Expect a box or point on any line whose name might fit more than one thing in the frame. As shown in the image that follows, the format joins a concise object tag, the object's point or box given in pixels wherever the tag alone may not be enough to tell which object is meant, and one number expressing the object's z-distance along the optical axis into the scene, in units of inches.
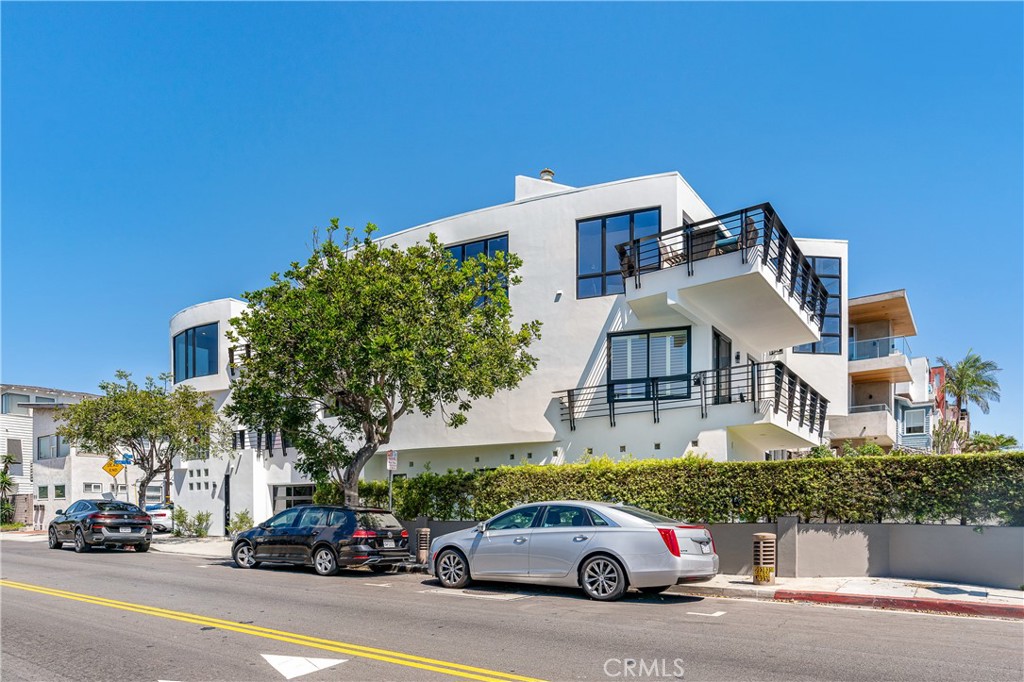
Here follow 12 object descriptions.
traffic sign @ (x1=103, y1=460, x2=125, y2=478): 1157.7
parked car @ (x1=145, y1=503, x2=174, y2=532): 1393.9
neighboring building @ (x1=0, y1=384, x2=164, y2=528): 1620.3
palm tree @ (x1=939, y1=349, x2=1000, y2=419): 2134.6
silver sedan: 456.8
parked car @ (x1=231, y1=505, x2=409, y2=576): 639.1
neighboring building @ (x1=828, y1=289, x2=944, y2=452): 1235.9
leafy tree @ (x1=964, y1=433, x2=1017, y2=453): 1532.6
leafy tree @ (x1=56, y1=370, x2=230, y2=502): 1124.5
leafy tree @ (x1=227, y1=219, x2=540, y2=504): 662.5
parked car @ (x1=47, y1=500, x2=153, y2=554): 901.2
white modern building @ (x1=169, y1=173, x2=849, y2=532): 734.5
